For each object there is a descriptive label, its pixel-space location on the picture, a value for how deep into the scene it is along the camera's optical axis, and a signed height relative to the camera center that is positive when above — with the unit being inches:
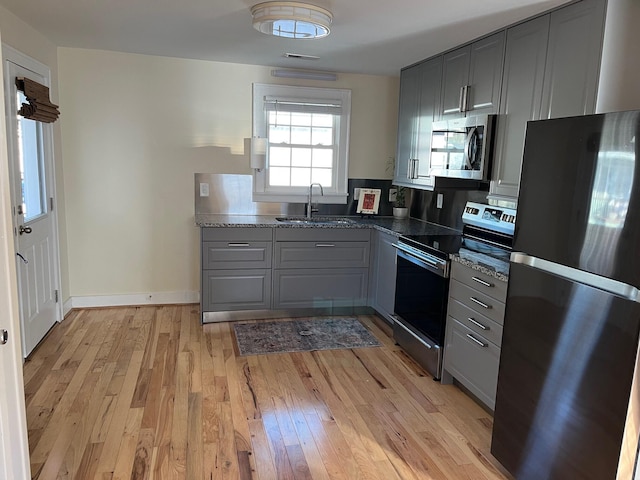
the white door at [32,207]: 122.0 -16.0
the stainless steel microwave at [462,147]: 120.2 +6.0
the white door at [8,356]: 55.2 -25.2
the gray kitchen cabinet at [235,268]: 155.6 -36.3
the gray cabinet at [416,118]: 150.0 +16.6
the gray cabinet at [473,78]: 119.1 +24.9
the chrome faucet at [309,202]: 180.7 -15.0
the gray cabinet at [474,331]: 101.1 -36.9
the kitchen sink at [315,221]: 168.2 -21.1
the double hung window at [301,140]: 177.2 +8.9
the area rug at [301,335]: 143.8 -55.9
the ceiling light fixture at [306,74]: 174.6 +32.7
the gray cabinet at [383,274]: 154.2 -36.9
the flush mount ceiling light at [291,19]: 103.3 +31.9
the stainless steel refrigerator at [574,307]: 61.6 -19.4
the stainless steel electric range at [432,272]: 122.5 -28.9
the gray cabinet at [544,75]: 91.9 +20.9
